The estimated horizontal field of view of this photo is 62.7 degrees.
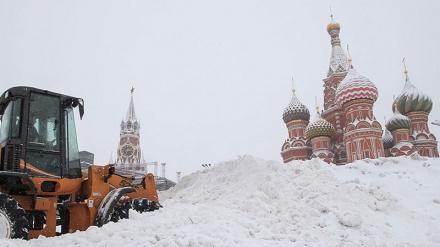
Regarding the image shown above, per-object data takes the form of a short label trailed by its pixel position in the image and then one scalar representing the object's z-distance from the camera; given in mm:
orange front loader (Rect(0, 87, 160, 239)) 5336
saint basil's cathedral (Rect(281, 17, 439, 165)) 28922
